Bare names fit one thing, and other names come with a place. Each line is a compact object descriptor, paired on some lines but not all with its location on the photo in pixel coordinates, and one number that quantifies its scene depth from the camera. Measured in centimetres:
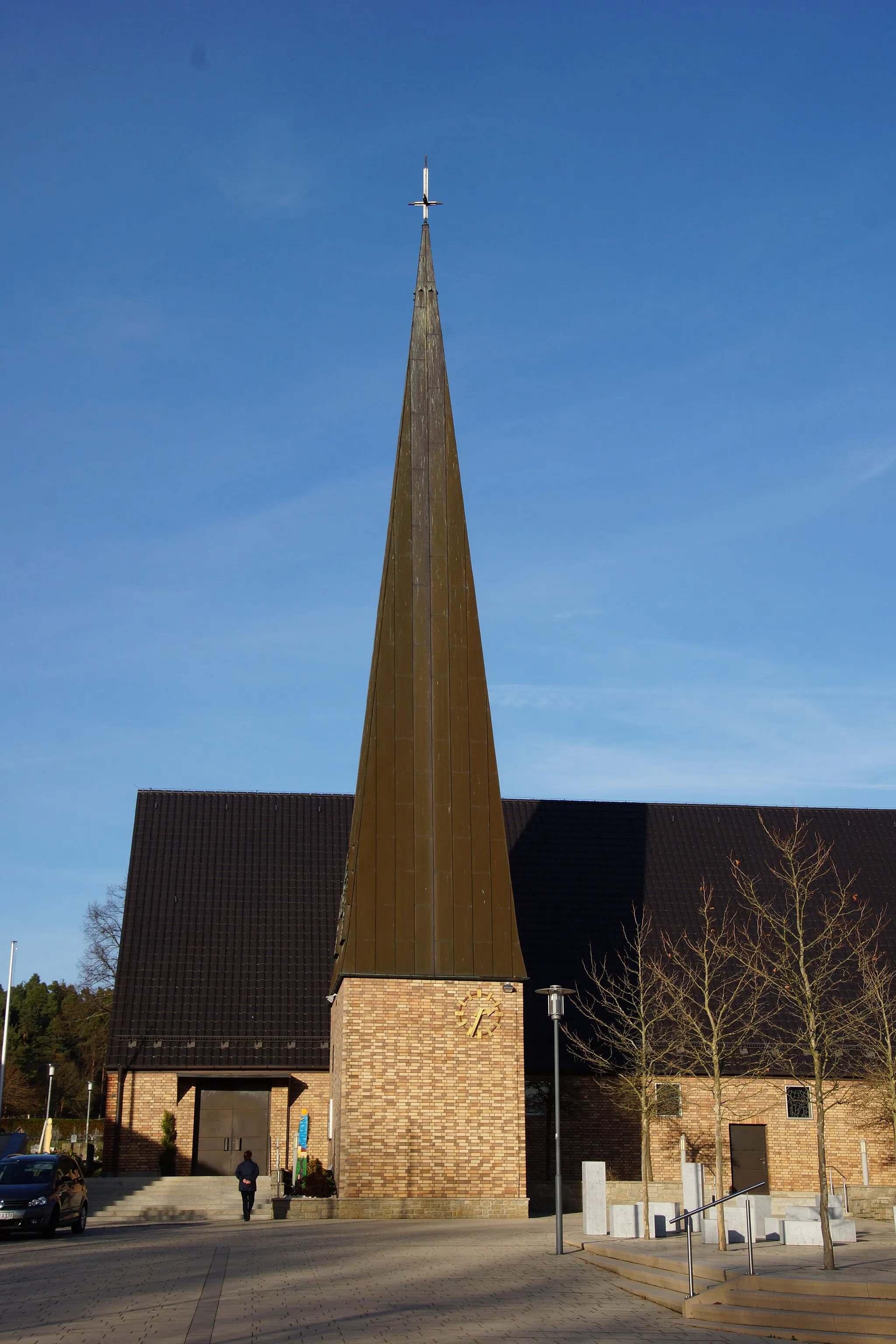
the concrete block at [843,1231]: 1828
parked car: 2002
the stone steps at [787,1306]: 1244
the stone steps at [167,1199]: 2559
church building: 2358
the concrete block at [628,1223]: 1939
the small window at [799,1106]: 3044
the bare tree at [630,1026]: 2586
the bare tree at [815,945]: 1894
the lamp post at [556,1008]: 1922
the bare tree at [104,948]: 4553
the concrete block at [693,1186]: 1938
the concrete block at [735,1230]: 1841
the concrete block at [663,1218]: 1936
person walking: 2311
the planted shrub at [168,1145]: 2914
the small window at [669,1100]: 2733
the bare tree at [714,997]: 2498
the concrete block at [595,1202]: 1964
